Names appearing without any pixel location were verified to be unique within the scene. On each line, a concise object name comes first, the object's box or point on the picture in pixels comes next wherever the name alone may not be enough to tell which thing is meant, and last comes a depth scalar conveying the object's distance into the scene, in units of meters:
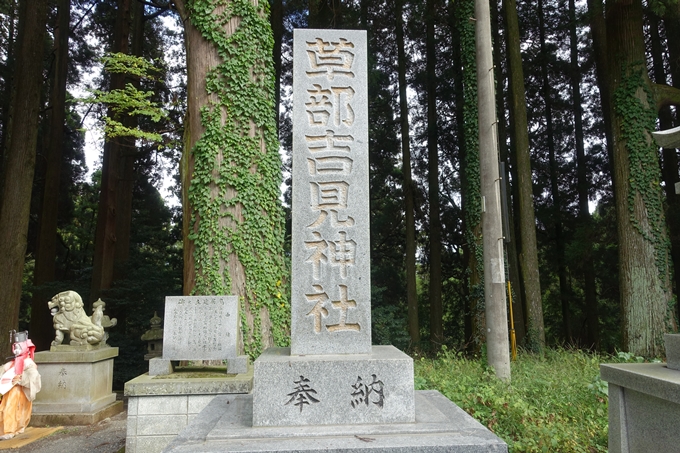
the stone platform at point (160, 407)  5.07
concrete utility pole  6.16
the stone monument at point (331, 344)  2.88
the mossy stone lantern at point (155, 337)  10.59
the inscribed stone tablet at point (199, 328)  5.54
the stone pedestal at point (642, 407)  3.35
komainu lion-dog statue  7.60
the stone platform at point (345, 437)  2.69
